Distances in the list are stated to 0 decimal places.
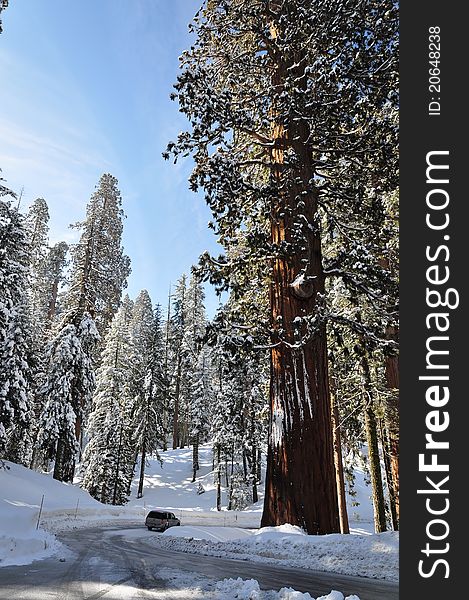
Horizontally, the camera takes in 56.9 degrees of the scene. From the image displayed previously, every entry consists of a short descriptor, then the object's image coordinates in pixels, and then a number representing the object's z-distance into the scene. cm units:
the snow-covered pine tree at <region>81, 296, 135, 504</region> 3575
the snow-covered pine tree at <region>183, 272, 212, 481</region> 4778
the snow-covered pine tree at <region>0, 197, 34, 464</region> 1609
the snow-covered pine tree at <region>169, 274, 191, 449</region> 5478
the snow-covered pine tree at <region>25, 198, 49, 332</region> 4297
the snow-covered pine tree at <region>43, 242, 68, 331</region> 5001
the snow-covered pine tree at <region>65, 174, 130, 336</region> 2950
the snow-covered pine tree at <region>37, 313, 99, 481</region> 2702
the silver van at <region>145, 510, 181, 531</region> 2259
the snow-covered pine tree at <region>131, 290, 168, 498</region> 4312
